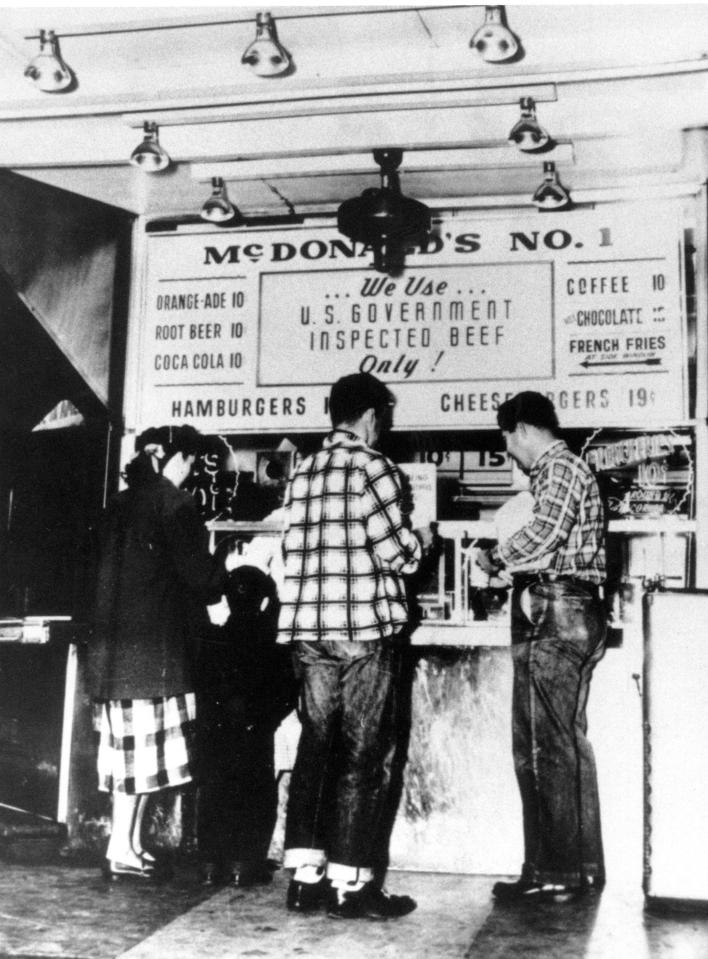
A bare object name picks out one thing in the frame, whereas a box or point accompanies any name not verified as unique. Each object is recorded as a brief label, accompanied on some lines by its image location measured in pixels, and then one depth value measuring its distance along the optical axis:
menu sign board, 4.06
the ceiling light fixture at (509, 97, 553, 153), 3.51
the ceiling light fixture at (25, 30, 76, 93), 3.38
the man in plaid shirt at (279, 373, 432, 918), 2.96
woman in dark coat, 3.38
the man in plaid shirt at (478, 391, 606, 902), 3.24
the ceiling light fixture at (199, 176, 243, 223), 4.19
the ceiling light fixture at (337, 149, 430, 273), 3.92
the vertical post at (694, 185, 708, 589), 3.92
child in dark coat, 3.53
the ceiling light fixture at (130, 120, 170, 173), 3.77
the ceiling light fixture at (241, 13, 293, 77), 3.22
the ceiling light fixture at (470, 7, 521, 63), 3.09
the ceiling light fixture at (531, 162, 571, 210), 3.98
